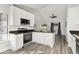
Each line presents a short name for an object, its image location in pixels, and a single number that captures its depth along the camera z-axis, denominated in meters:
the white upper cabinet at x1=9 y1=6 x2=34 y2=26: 2.09
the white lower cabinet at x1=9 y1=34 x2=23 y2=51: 1.95
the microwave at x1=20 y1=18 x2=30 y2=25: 2.48
